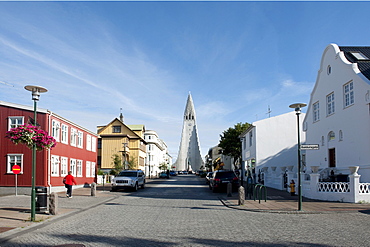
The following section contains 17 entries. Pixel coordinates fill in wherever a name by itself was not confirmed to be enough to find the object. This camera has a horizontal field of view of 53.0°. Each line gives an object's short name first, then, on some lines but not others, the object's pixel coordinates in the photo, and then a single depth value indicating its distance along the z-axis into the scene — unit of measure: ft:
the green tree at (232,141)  195.71
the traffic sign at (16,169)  75.46
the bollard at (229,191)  77.13
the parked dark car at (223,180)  90.27
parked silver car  97.35
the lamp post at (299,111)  50.03
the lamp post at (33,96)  39.88
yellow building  195.21
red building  84.02
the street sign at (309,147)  54.08
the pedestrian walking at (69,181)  71.26
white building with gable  66.80
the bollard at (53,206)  45.65
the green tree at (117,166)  155.43
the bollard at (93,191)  79.66
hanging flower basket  42.75
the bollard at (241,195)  58.70
